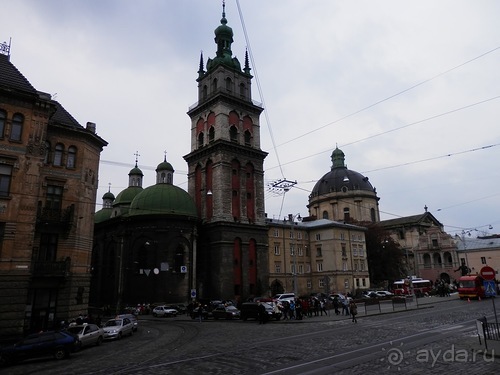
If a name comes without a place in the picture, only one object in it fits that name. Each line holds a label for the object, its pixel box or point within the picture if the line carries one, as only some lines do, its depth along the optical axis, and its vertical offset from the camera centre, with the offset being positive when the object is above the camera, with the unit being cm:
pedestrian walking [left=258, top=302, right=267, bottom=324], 2812 -251
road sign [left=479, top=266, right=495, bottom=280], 1354 +4
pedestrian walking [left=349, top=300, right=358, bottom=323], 2498 -220
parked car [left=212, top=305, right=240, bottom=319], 3316 -276
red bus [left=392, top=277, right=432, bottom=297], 5384 -168
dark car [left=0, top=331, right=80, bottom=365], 1595 -264
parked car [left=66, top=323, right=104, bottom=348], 2015 -262
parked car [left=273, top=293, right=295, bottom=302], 4346 -190
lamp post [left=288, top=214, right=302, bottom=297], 3259 -42
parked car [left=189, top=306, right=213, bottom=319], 3566 -300
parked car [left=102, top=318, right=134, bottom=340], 2362 -282
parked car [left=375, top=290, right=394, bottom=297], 5068 -232
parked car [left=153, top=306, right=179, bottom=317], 3997 -299
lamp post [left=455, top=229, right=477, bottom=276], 5163 +241
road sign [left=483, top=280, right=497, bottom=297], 1359 -48
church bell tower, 4862 +1452
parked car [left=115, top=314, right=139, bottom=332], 2651 -252
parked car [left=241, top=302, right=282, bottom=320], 2931 -246
